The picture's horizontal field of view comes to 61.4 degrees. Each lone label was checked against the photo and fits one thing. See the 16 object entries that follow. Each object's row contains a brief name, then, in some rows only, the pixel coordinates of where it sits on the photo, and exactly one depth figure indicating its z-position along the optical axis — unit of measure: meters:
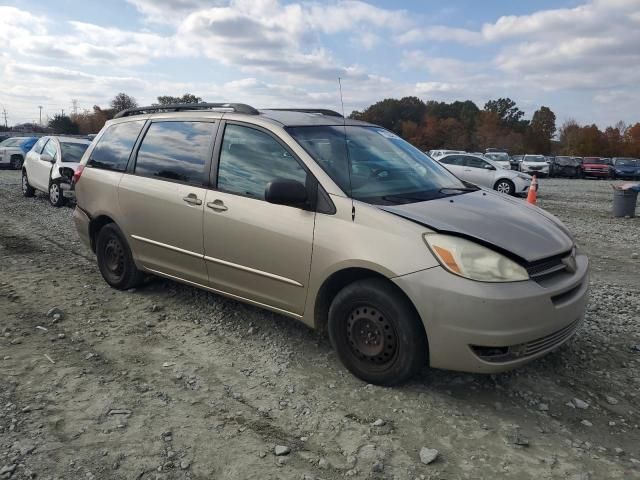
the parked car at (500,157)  32.10
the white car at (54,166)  11.92
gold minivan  3.17
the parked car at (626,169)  35.66
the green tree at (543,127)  83.56
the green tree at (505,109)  93.53
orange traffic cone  10.34
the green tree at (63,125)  79.75
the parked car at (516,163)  36.09
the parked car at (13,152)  25.00
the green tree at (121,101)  89.16
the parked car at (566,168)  36.38
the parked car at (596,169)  35.66
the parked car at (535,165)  33.62
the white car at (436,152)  27.99
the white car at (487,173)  18.58
